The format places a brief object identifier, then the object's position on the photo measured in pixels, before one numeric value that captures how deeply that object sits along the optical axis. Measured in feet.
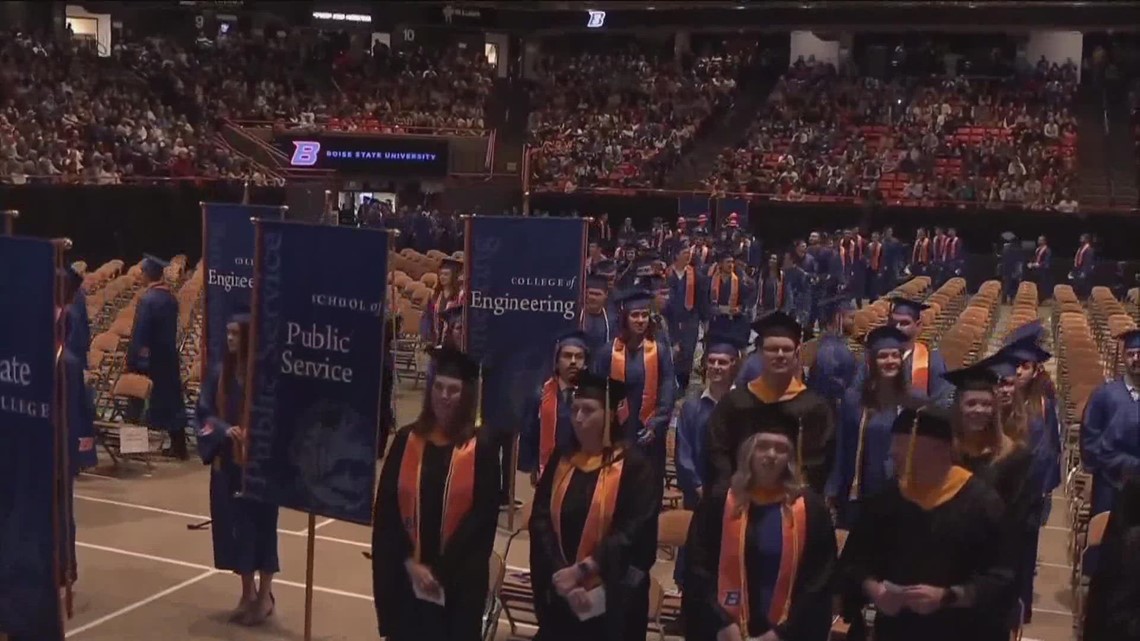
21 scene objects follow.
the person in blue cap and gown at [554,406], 24.64
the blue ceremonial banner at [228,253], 29.22
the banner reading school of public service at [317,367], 19.39
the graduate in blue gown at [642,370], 28.32
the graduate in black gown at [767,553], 15.33
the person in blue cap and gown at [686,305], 53.57
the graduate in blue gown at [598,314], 33.45
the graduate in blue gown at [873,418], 23.08
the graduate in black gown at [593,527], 16.62
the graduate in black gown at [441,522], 17.35
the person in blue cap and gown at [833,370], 29.48
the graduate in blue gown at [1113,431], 24.58
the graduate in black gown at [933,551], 14.76
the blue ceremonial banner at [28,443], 18.15
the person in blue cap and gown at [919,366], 24.38
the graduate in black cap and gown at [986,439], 17.88
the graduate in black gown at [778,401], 19.53
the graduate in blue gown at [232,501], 23.85
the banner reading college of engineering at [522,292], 27.02
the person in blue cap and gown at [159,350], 37.93
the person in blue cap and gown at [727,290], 56.18
